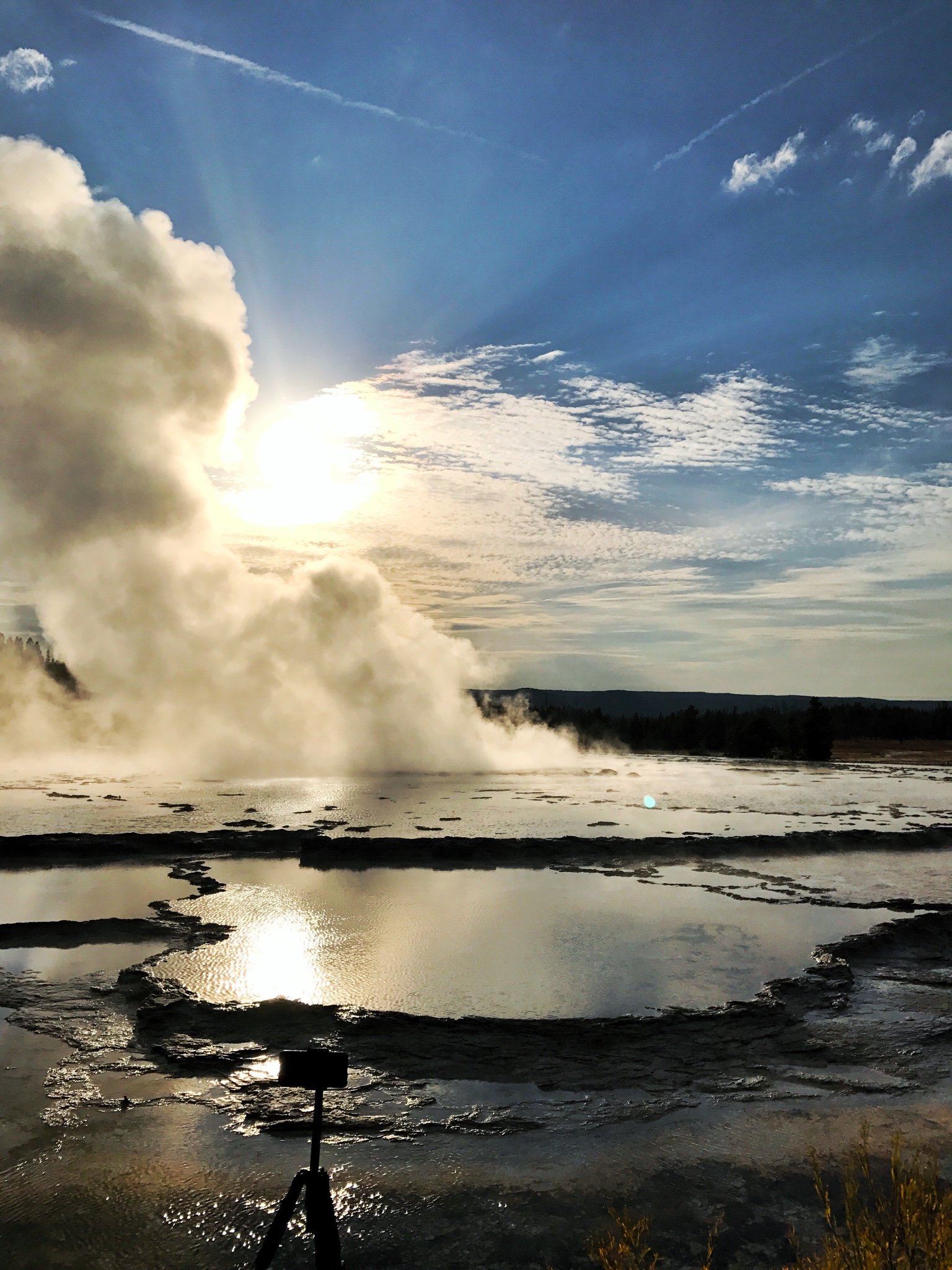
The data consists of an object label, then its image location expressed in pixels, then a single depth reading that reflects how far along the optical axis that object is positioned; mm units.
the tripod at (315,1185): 3670
